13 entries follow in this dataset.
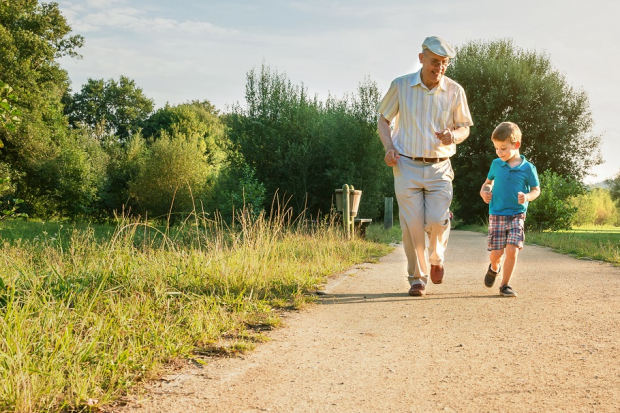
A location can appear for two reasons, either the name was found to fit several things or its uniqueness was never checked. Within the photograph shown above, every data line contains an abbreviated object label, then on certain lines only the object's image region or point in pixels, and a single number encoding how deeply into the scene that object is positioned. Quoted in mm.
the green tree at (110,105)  67188
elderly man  5910
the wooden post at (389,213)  22250
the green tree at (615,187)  44344
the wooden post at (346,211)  13350
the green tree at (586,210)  40062
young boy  6109
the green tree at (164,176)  39969
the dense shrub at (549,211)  21969
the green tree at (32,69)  28719
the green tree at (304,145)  24672
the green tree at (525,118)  30094
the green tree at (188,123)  56719
